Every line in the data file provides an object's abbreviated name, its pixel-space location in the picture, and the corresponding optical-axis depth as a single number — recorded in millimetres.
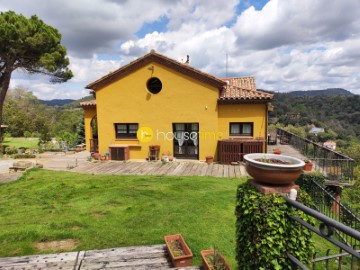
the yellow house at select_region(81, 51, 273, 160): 14773
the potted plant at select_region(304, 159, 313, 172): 10938
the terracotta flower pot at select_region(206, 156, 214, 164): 14896
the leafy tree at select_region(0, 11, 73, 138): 18594
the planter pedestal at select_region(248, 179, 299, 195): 2857
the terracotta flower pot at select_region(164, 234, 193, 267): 4170
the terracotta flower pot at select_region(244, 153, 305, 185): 2764
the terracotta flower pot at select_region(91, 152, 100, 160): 16348
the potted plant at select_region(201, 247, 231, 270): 3783
